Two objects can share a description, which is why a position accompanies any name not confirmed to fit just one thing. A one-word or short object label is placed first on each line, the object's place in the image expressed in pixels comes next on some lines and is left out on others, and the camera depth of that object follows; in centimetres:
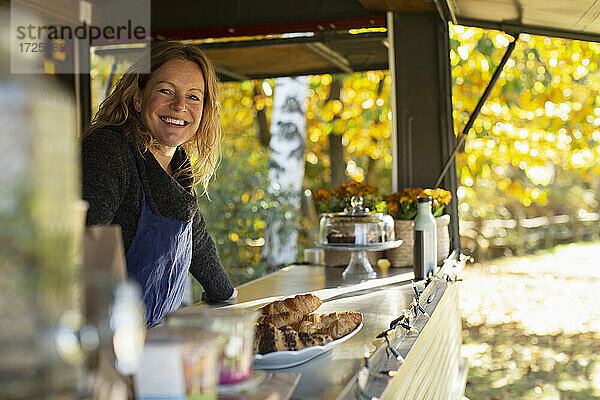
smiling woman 184
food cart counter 124
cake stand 273
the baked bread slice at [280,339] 126
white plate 123
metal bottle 261
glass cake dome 275
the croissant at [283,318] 147
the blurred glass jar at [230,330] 76
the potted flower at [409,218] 313
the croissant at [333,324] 144
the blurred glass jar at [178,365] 70
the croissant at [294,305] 155
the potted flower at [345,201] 321
